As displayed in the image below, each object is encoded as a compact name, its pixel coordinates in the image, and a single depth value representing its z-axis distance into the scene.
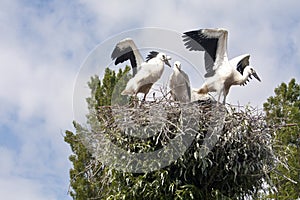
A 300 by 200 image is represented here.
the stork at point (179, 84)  11.90
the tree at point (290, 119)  17.34
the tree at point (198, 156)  10.47
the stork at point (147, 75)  12.01
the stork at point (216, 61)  12.27
